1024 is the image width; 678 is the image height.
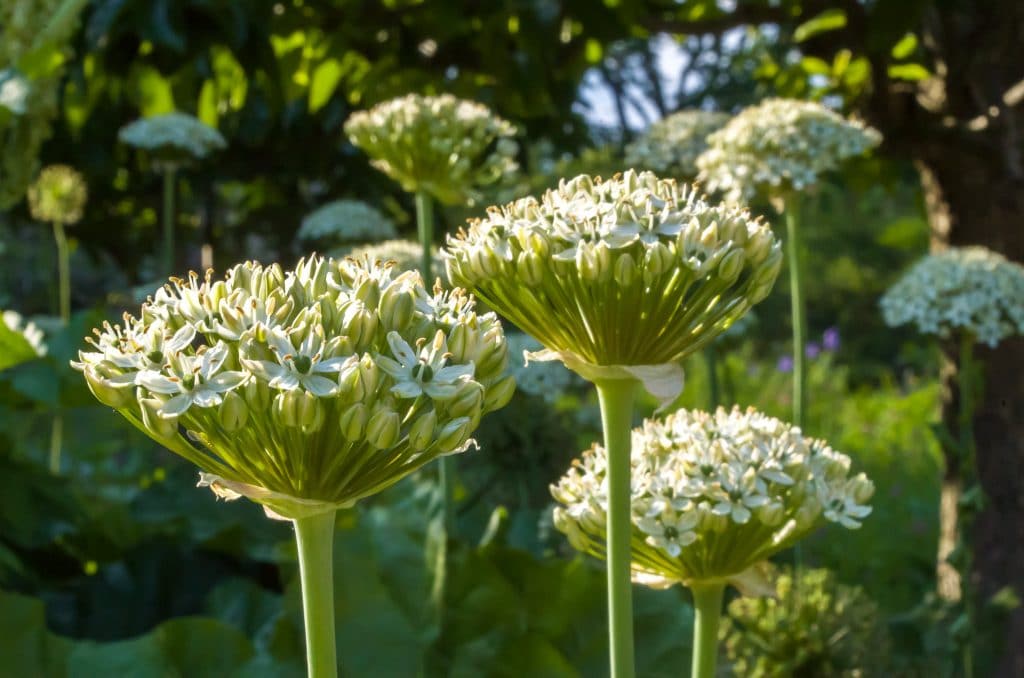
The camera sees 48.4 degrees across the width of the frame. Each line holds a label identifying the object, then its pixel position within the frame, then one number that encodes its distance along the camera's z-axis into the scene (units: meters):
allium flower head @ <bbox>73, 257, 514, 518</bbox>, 0.66
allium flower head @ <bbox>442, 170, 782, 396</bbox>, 0.84
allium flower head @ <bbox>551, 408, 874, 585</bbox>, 0.95
